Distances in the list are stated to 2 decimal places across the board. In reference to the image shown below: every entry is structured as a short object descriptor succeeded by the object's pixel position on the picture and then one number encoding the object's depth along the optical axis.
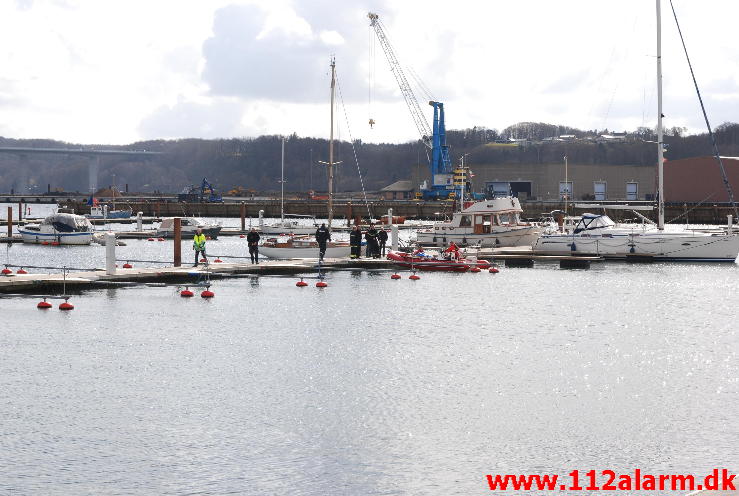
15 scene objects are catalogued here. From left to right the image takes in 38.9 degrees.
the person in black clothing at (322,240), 61.25
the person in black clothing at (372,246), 63.66
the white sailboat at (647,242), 68.56
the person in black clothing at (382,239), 65.56
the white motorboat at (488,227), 76.00
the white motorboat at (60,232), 88.69
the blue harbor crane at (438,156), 192.50
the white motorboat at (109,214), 139.38
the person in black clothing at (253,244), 59.34
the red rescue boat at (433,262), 60.91
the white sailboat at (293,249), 67.00
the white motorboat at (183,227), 97.19
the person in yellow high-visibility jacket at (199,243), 56.28
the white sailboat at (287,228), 100.26
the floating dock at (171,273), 48.41
